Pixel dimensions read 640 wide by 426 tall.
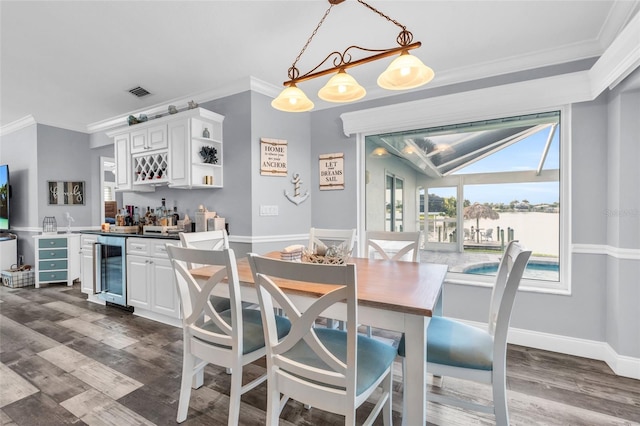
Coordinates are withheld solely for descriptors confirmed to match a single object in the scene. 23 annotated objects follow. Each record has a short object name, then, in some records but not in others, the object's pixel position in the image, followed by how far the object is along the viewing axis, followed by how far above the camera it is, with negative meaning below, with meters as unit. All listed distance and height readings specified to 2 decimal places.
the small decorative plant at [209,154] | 3.38 +0.63
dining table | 1.19 -0.41
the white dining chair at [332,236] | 2.50 -0.23
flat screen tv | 4.99 +0.25
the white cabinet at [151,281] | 3.09 -0.77
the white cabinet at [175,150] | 3.29 +0.70
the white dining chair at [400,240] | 2.38 -0.27
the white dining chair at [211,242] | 2.04 -0.24
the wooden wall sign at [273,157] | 3.35 +0.60
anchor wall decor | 3.65 +0.20
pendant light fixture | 1.58 +0.76
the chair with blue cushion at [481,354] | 1.35 -0.69
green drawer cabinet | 4.54 -0.73
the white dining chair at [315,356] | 1.07 -0.64
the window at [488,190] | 2.75 +0.19
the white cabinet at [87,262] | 3.83 -0.67
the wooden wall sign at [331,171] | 3.64 +0.47
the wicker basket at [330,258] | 1.63 -0.27
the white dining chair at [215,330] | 1.43 -0.66
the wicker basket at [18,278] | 4.51 -1.03
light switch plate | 3.35 -0.01
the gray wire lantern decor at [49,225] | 4.71 -0.23
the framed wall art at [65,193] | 4.89 +0.30
